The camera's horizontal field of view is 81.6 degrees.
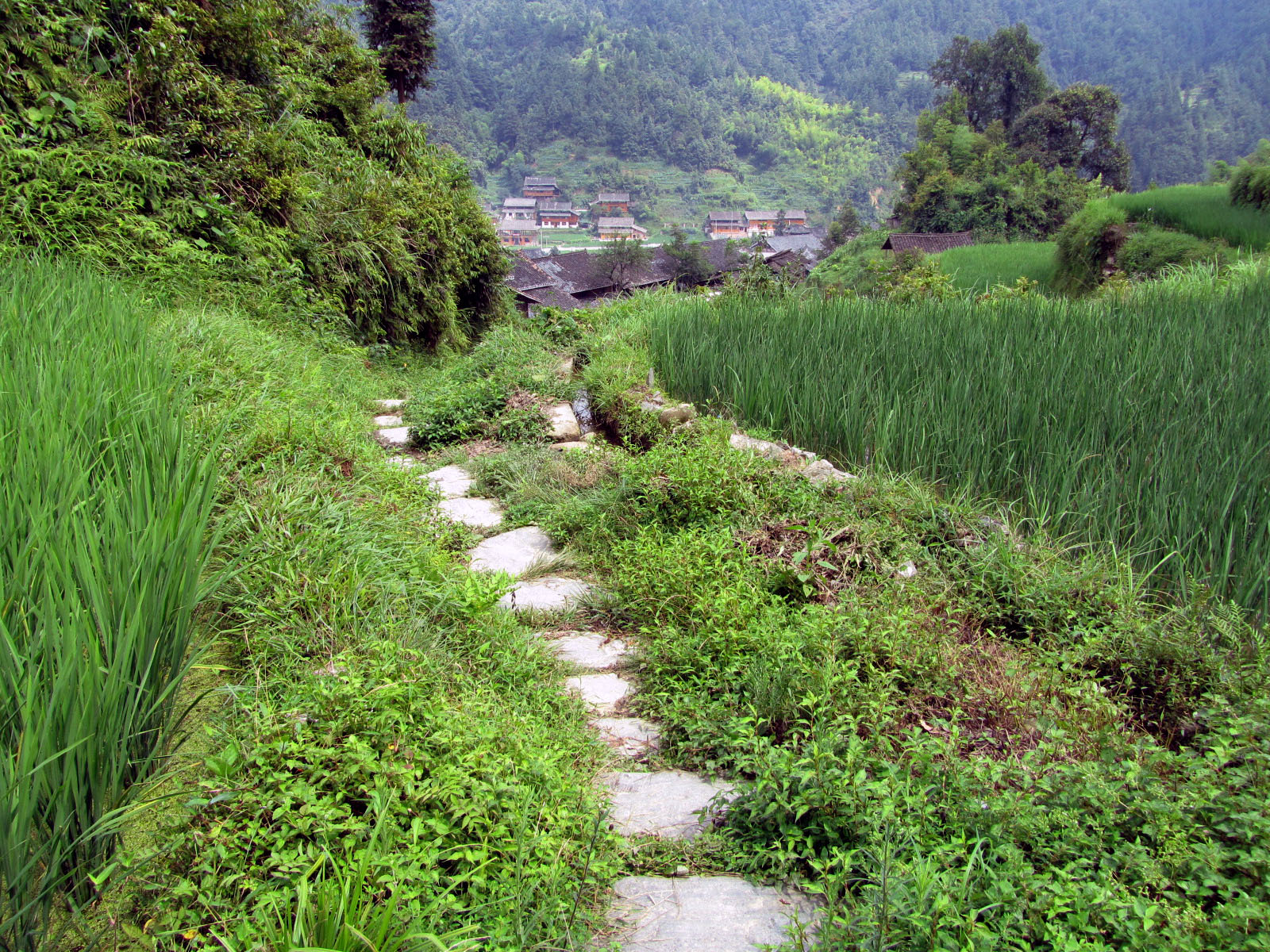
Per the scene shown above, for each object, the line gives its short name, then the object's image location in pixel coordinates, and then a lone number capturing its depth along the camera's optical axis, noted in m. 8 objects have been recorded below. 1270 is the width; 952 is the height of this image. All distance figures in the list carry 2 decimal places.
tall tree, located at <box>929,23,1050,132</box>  49.09
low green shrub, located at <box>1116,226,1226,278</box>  13.95
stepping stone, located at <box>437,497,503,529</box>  3.74
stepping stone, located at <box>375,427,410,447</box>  5.35
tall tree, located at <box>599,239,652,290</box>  44.66
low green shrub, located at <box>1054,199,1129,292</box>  17.22
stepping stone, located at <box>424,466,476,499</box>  4.19
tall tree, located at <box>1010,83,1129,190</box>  43.09
